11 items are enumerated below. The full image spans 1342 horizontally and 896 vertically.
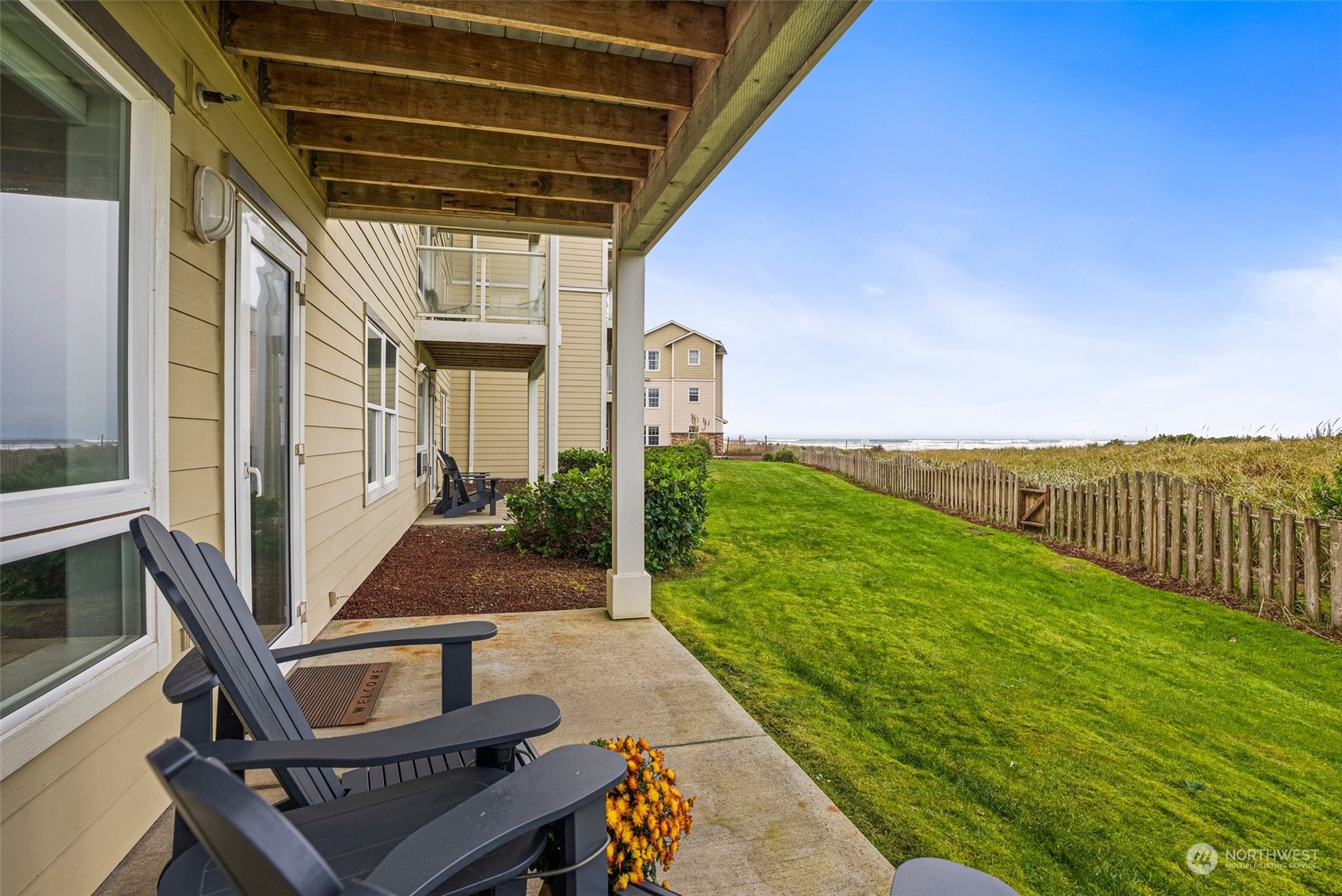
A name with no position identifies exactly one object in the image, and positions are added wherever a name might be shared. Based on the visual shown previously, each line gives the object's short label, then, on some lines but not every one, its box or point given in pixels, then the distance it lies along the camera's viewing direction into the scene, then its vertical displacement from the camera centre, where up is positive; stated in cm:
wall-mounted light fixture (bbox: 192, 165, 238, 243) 236 +86
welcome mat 296 -130
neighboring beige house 3209 +279
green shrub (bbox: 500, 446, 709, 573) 644 -78
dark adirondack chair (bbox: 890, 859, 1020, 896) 91 -63
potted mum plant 130 -79
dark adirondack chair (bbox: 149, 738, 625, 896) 60 -57
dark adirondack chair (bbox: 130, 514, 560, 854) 120 -58
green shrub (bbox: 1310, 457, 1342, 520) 510 -39
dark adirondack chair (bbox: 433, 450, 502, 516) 945 -91
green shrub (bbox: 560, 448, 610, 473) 1204 -40
